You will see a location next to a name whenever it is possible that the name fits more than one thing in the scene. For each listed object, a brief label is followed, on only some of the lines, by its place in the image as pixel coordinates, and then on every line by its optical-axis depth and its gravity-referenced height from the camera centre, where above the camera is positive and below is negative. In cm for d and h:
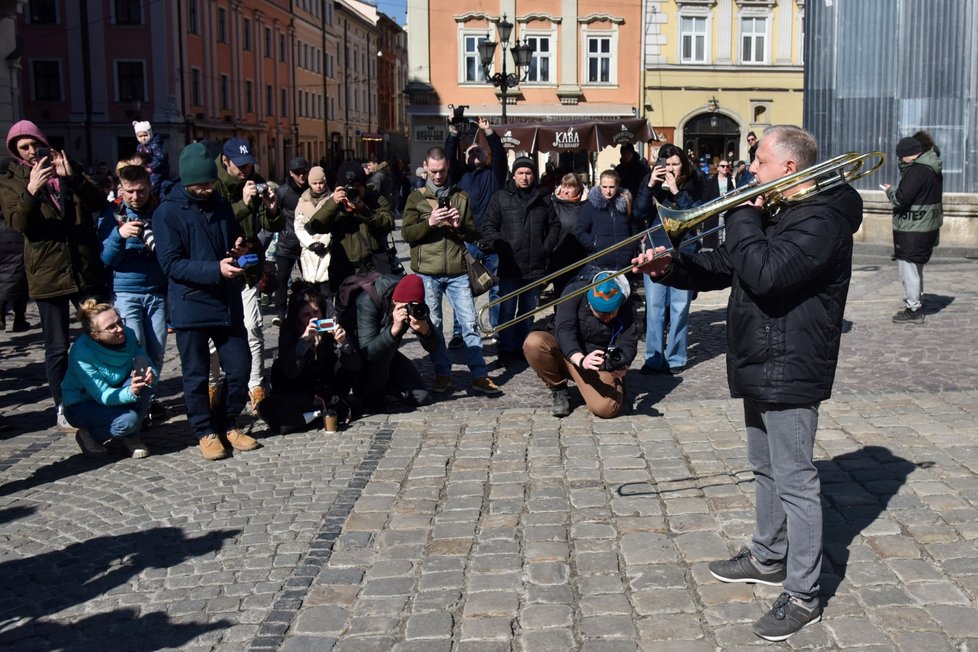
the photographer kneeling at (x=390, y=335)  767 -88
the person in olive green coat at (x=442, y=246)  875 -28
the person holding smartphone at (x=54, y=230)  723 -9
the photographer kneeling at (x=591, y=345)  758 -95
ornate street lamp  2312 +337
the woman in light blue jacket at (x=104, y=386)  694 -108
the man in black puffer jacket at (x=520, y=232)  968 -19
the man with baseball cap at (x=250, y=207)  800 +5
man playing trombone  414 -46
